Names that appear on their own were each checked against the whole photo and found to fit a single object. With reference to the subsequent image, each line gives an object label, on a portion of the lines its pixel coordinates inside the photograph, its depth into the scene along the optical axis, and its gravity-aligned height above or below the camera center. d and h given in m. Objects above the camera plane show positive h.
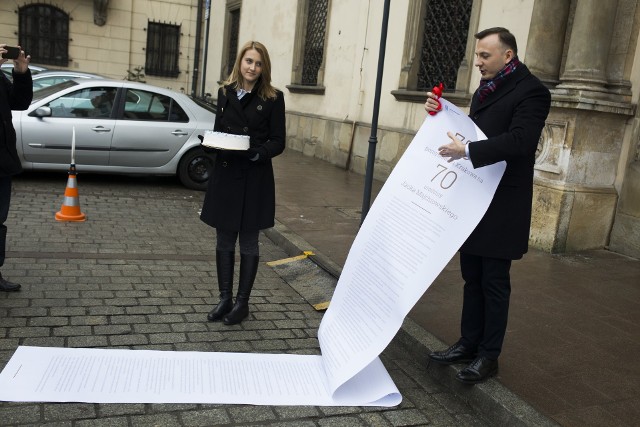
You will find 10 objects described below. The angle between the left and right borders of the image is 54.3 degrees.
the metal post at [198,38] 23.91 +1.51
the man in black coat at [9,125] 4.21 -0.46
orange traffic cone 6.71 -1.50
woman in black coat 4.08 -0.51
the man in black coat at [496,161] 3.09 -0.27
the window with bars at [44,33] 22.02 +0.95
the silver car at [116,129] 8.31 -0.83
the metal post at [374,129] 5.38 -0.28
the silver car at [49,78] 11.18 -0.29
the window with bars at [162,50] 24.02 +0.91
